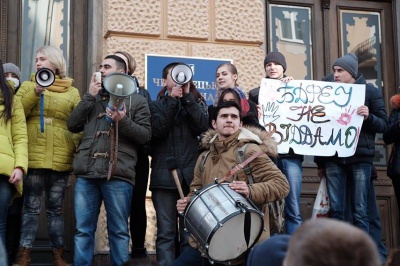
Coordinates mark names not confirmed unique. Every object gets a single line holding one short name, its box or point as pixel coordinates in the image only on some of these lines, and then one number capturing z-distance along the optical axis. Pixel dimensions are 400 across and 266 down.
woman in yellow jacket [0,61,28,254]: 6.00
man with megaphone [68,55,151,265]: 6.08
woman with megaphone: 6.27
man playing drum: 5.43
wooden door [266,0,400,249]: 9.08
